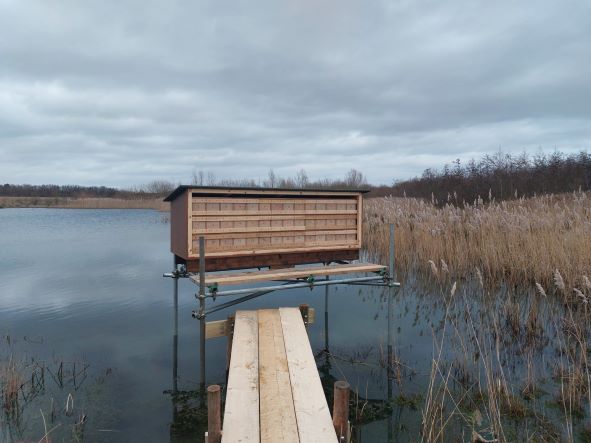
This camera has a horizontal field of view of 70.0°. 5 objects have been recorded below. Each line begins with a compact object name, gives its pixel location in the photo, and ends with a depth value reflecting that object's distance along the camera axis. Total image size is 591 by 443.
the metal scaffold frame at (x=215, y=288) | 5.71
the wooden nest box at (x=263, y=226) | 6.32
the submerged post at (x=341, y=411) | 3.54
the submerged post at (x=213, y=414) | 3.31
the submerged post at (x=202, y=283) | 5.68
